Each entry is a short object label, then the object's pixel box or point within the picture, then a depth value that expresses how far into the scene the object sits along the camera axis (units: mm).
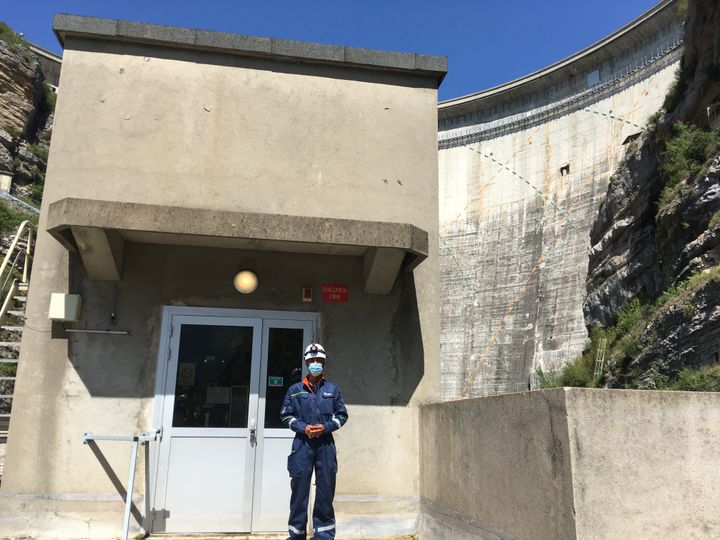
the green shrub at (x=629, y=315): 17406
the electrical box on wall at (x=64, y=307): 5301
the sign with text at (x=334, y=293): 5977
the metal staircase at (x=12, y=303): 6195
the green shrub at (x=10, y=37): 31562
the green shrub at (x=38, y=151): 31953
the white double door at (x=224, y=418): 5355
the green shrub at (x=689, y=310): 13156
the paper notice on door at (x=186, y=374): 5586
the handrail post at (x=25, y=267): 7166
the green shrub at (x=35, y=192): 30875
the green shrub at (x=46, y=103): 33500
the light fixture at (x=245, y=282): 5820
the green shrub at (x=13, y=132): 30719
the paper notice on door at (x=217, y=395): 5609
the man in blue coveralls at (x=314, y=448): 4367
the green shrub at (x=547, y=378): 20172
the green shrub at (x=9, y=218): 22266
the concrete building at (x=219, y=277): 5242
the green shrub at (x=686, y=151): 15911
